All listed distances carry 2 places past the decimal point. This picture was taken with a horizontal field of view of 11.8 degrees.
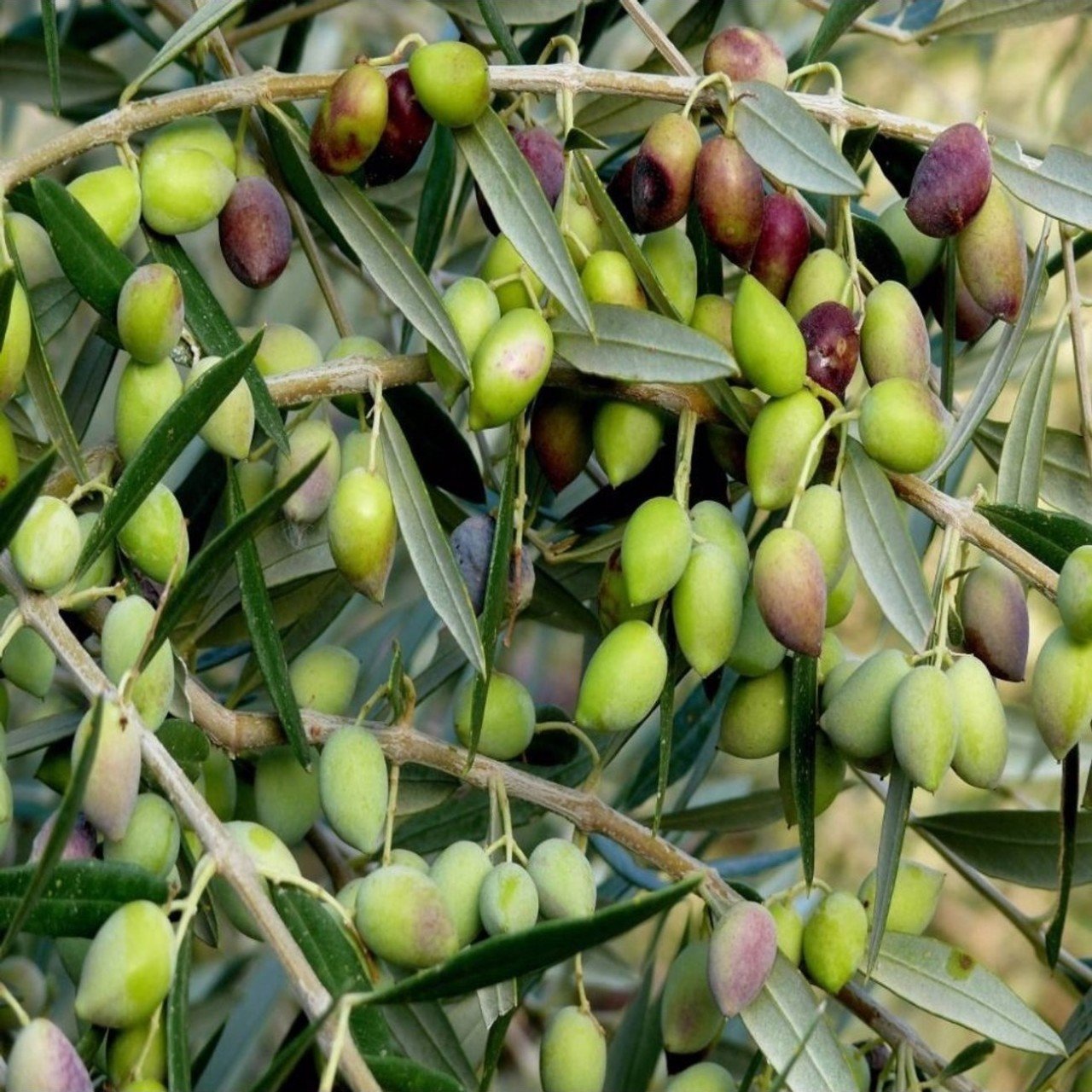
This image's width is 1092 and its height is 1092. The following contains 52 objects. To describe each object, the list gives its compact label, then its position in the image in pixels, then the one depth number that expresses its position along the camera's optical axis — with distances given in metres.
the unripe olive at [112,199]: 1.02
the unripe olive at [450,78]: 1.01
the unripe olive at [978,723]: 0.99
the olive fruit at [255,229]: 1.04
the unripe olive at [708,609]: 1.00
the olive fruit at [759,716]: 1.03
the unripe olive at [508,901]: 0.99
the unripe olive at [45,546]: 0.97
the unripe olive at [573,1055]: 1.03
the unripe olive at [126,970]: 0.94
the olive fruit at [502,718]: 1.05
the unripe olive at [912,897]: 1.05
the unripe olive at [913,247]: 1.05
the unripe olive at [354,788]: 1.01
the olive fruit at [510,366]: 1.00
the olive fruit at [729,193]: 1.01
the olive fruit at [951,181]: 1.01
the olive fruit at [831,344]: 1.01
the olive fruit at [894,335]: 1.01
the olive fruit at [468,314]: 1.01
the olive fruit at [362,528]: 1.01
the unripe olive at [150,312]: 1.00
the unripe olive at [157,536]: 1.00
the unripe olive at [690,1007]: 1.04
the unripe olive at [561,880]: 1.01
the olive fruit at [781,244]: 1.02
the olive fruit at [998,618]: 1.01
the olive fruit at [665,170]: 1.01
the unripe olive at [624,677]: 1.01
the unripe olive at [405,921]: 0.97
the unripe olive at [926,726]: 0.98
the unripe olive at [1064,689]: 0.99
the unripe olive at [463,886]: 1.00
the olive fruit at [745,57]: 1.03
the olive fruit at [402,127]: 1.02
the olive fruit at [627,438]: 1.03
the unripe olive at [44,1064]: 0.92
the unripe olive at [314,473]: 1.04
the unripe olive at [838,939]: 1.02
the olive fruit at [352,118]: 1.01
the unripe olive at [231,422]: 1.00
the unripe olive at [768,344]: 1.00
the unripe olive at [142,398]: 1.00
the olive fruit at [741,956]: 1.00
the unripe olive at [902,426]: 1.00
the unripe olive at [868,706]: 1.00
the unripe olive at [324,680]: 1.07
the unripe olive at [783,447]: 1.00
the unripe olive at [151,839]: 0.97
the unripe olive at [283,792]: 1.06
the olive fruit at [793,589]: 0.98
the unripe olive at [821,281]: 1.02
